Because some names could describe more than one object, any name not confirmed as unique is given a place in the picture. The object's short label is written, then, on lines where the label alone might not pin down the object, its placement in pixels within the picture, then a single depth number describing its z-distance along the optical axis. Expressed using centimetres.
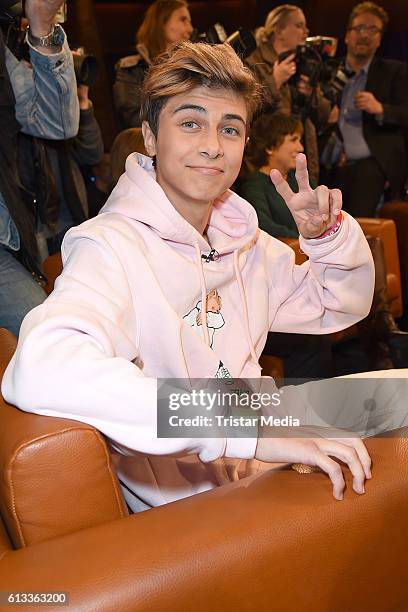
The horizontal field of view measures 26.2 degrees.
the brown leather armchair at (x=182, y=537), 100
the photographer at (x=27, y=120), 182
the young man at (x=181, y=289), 111
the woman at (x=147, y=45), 307
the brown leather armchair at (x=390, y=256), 312
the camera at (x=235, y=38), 296
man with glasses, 380
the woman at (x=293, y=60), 335
